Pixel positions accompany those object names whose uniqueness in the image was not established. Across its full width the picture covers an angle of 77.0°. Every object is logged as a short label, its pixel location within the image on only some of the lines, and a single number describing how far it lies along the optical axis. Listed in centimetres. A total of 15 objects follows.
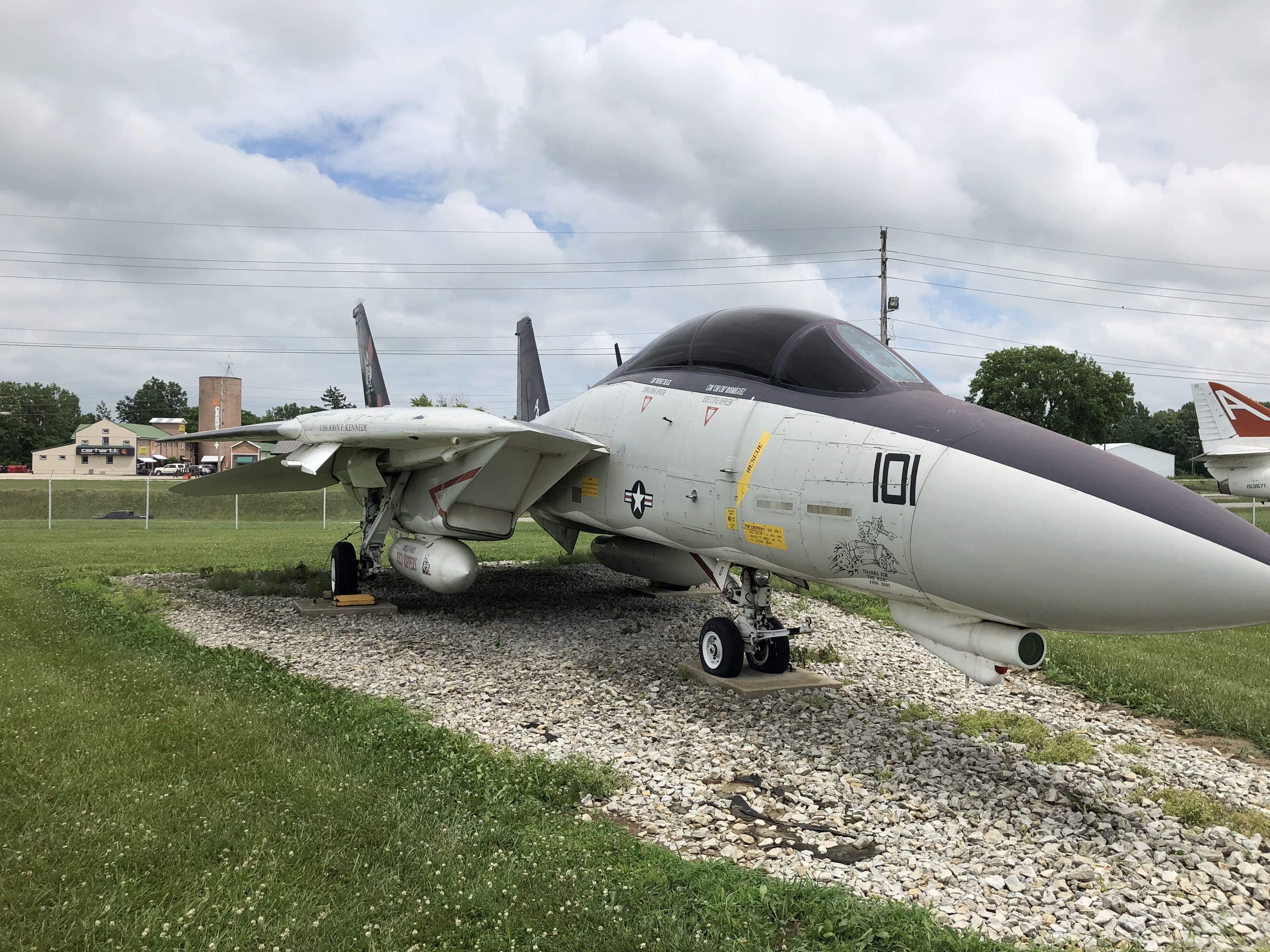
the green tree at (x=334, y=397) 11550
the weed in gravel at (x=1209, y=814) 417
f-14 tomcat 366
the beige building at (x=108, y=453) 8019
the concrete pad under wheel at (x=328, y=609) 1003
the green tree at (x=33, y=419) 8938
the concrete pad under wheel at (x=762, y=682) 629
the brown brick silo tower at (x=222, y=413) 8206
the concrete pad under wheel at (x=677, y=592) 1146
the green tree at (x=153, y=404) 12125
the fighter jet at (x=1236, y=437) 2119
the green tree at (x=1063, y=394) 5331
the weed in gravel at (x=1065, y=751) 519
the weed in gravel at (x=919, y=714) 602
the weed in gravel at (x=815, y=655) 770
